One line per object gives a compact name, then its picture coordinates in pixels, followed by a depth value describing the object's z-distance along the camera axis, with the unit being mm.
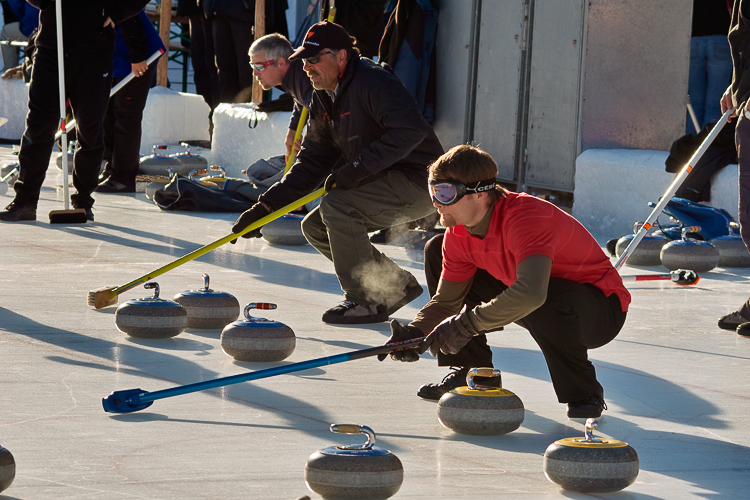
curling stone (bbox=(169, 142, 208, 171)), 25448
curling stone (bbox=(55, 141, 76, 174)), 25312
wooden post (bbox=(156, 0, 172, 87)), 28922
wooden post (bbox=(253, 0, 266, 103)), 24384
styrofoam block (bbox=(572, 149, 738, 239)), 17687
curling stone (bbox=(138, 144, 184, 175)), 24562
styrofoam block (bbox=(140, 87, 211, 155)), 31094
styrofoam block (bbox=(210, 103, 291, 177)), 24891
